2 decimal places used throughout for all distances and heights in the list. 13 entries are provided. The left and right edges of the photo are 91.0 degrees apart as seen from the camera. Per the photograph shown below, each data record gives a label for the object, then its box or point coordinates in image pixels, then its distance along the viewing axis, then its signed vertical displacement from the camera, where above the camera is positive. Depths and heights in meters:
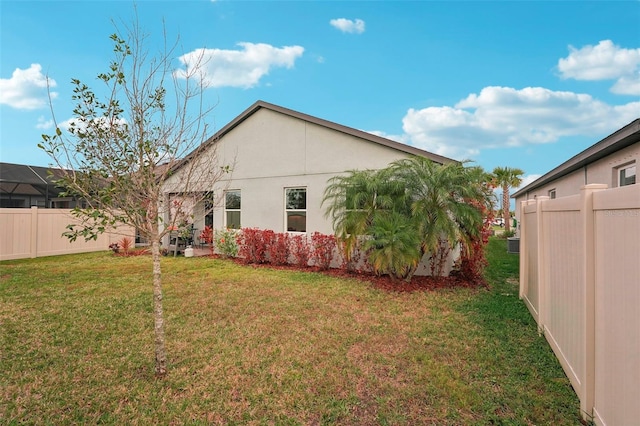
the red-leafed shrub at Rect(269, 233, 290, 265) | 10.07 -1.01
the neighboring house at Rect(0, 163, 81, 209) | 15.25 +1.59
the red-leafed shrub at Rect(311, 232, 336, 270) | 9.20 -0.86
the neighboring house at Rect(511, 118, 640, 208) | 7.06 +1.67
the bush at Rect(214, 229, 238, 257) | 11.43 -0.91
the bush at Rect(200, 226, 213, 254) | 12.30 -0.66
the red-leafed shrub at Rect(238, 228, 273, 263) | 10.38 -0.88
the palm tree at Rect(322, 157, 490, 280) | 6.92 +0.20
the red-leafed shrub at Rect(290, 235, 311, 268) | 9.71 -0.98
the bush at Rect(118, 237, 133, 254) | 12.64 -1.14
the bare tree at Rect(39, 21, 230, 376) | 3.29 +0.76
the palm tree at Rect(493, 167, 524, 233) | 26.23 +3.49
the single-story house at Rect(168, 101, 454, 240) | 9.01 +1.78
